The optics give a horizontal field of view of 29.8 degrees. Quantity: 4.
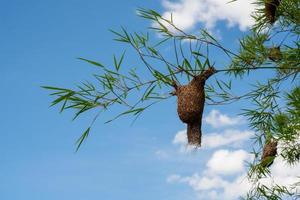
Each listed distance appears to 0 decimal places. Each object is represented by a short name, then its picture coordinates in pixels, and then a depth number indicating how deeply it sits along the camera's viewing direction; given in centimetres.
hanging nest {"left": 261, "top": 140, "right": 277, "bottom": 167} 436
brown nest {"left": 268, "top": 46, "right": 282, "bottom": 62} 395
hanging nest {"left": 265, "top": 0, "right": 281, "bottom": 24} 345
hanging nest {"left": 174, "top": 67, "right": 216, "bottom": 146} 259
